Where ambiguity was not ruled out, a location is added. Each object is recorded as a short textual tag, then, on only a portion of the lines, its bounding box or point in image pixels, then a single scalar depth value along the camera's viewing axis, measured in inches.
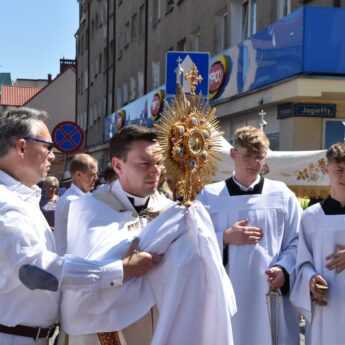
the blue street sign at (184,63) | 308.3
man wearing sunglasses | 111.7
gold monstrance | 125.5
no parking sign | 498.3
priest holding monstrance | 121.9
